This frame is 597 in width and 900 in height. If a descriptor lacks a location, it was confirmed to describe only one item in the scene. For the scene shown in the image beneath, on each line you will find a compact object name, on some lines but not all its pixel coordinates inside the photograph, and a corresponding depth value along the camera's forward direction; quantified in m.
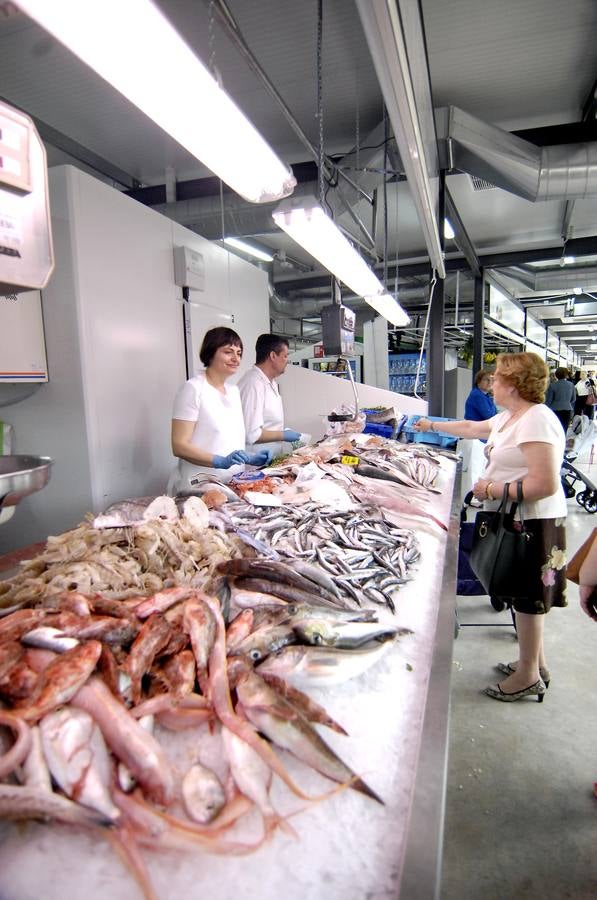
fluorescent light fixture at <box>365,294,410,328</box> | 5.27
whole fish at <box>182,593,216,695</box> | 1.12
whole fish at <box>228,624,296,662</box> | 1.16
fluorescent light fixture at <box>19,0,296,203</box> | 1.34
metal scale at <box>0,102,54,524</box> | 1.24
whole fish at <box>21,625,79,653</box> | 1.09
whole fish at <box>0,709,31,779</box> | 0.80
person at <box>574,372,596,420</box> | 13.57
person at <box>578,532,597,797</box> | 2.03
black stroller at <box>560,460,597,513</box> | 6.94
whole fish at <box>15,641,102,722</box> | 0.91
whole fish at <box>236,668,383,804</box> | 0.89
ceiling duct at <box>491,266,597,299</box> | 10.49
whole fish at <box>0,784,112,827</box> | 0.75
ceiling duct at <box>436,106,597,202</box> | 4.30
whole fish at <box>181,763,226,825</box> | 0.79
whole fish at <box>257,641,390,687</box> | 1.10
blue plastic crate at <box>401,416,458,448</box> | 5.29
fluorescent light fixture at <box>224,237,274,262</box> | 7.79
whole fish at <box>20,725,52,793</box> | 0.79
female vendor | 3.35
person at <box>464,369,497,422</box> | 6.34
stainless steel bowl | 1.12
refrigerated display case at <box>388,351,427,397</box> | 12.95
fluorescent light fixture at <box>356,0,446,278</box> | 1.66
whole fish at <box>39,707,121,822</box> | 0.78
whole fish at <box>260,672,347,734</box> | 0.99
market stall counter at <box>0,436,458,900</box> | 0.71
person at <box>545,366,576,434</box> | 10.97
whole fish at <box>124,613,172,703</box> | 1.05
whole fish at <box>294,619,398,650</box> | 1.22
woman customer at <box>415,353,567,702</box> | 2.71
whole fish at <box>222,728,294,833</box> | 0.82
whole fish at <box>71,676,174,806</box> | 0.82
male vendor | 4.35
